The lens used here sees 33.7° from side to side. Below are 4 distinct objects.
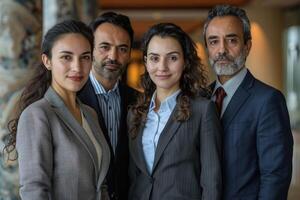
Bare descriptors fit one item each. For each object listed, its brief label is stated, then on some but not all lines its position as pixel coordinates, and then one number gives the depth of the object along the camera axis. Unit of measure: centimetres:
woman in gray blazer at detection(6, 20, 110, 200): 205
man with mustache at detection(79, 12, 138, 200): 295
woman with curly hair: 240
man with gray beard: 247
